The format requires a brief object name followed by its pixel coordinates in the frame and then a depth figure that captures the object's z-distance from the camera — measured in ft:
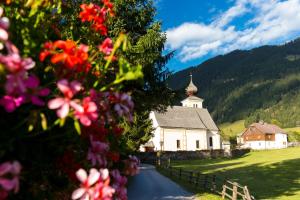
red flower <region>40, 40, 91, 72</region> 4.71
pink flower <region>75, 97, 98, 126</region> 4.48
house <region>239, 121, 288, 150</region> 265.75
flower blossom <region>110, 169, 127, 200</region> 6.21
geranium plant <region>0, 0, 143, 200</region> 4.29
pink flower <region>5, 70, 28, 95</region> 4.12
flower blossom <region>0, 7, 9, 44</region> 4.31
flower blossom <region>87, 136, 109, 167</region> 5.68
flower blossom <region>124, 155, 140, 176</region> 6.83
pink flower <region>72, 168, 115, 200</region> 4.72
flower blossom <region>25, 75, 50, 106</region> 4.29
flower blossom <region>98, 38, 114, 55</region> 5.71
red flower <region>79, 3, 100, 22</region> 6.57
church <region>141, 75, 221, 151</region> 162.49
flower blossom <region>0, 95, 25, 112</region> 4.28
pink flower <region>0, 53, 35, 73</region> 4.13
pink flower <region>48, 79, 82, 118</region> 4.38
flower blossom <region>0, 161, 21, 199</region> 4.01
